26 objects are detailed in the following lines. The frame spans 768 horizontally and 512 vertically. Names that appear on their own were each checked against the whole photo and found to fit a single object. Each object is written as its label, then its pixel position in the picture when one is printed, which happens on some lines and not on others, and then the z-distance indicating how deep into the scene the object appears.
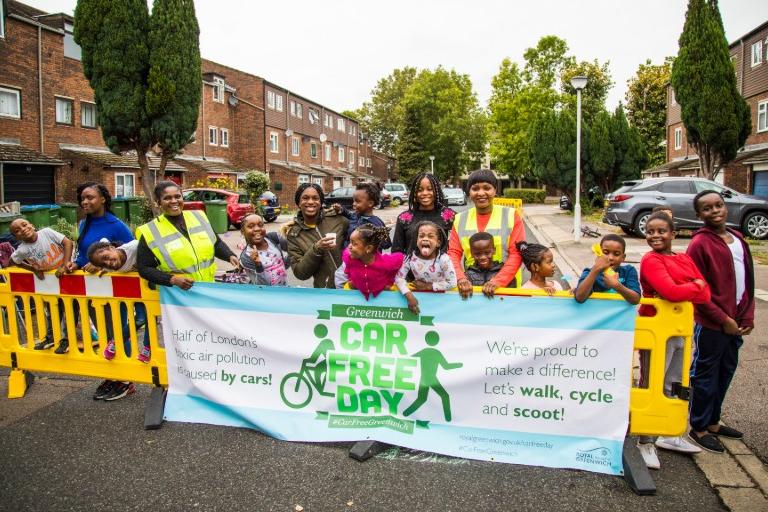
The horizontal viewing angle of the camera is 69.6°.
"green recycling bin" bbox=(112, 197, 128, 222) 18.96
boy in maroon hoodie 3.70
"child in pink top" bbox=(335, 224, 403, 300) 3.74
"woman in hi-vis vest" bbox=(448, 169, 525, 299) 4.15
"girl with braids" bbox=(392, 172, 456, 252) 4.53
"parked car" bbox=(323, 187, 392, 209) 26.53
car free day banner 3.48
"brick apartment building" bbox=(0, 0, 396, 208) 21.20
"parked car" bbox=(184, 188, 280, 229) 21.31
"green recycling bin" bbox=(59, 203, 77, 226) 17.25
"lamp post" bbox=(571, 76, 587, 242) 16.55
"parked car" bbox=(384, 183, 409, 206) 41.81
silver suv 15.74
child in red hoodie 3.39
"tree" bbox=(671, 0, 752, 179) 19.66
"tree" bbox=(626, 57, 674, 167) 48.97
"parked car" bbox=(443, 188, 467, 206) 40.47
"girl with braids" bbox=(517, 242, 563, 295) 3.87
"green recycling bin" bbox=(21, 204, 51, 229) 13.47
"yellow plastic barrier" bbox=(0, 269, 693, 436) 3.47
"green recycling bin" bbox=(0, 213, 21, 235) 9.23
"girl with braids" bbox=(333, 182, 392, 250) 4.73
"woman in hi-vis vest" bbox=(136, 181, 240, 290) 4.26
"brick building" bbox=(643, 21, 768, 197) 23.72
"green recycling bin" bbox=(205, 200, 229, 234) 19.20
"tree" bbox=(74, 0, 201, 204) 17.33
